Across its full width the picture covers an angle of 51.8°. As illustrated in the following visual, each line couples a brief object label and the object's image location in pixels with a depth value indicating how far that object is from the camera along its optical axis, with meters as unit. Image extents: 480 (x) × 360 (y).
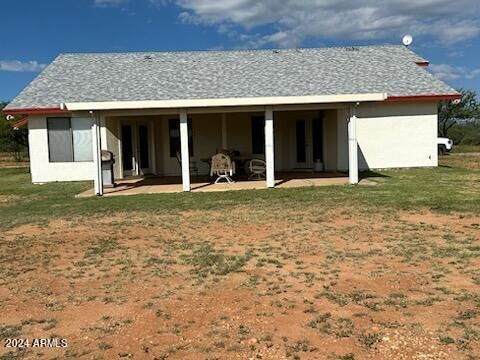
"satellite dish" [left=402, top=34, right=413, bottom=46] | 23.45
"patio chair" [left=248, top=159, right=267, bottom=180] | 16.03
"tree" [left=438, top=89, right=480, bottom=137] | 43.50
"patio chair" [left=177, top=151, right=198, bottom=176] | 18.61
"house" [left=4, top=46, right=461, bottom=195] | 17.83
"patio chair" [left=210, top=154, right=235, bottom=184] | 14.98
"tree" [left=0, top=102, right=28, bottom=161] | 33.97
